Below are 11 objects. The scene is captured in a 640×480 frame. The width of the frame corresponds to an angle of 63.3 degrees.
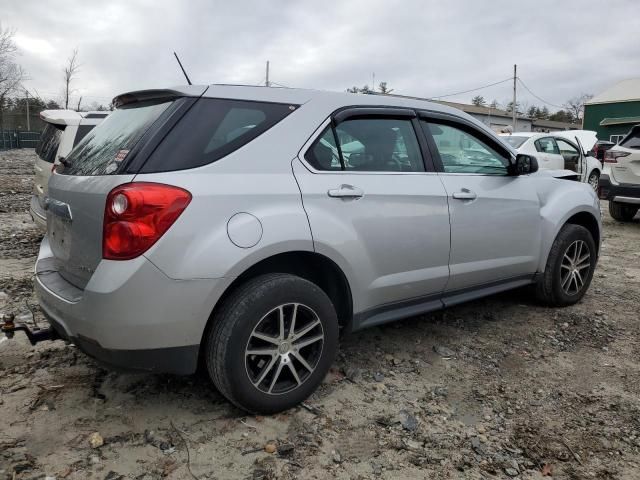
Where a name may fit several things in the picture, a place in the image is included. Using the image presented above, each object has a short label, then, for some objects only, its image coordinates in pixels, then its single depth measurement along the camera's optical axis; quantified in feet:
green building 136.80
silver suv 7.62
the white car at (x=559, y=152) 36.81
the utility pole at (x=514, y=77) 151.96
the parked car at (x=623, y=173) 28.09
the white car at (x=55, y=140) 18.12
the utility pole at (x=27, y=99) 132.26
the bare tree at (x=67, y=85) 145.38
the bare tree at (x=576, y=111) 234.38
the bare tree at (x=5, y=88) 124.06
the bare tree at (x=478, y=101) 269.64
